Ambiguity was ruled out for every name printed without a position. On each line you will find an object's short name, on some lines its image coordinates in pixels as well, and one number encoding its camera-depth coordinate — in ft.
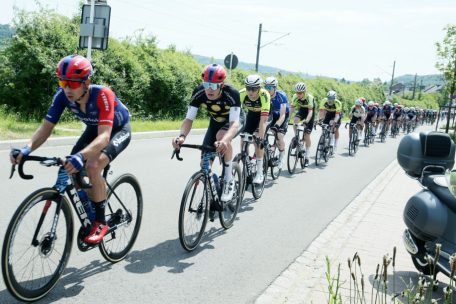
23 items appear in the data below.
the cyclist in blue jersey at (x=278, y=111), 31.89
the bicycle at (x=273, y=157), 32.89
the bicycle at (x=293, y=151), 37.35
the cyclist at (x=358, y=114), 57.21
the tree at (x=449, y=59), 96.68
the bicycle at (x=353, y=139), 55.12
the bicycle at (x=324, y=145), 44.11
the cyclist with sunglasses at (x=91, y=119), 12.74
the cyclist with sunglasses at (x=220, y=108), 18.08
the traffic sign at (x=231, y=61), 76.28
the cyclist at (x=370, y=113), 66.39
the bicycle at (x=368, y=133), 68.08
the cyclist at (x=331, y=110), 46.80
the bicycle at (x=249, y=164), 24.30
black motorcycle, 13.80
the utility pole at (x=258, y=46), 127.25
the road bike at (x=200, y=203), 16.80
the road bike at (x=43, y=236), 11.57
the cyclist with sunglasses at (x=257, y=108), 25.53
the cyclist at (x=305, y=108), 38.55
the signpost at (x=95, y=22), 46.98
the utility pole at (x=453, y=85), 96.22
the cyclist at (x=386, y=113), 82.26
